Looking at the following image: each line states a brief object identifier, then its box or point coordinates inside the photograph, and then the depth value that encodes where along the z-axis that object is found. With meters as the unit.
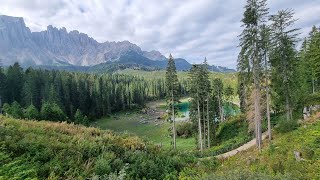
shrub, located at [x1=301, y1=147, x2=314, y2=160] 10.77
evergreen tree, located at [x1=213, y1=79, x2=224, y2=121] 39.34
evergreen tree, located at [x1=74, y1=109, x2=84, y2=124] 39.37
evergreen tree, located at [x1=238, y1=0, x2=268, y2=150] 17.34
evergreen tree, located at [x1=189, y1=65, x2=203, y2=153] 27.63
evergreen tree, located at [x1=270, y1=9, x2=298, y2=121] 19.39
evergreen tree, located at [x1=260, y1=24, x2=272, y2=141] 17.54
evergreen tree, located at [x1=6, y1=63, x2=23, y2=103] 47.94
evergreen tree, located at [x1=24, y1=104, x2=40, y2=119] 31.33
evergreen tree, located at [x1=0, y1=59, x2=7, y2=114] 46.27
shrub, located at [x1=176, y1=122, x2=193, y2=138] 40.06
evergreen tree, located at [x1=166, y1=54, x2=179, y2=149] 27.70
